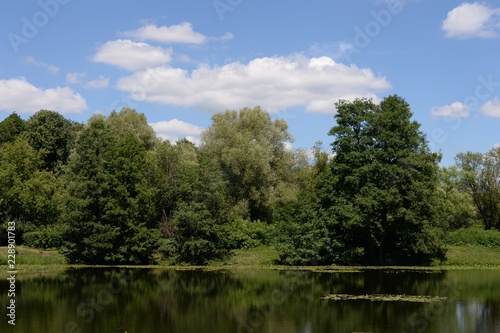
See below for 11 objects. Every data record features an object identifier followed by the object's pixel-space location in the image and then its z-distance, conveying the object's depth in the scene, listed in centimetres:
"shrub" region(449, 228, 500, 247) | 5712
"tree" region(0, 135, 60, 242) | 5628
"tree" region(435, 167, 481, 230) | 6732
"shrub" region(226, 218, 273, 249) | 5503
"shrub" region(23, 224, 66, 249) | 5450
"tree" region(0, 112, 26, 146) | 7731
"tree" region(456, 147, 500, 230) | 7388
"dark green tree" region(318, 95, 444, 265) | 4862
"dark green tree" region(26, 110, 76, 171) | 7612
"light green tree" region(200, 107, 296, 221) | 6306
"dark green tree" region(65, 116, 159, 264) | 5094
